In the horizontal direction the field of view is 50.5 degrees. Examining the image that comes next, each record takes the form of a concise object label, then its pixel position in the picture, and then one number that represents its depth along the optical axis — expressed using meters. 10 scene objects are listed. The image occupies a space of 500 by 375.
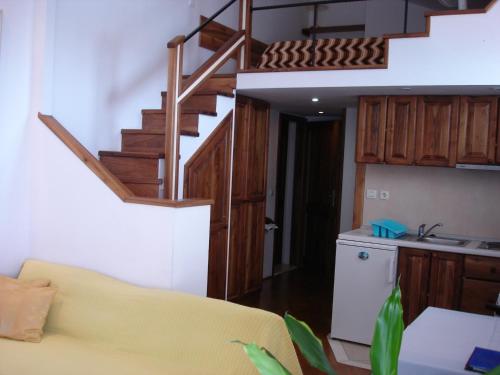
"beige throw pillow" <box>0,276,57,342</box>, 2.99
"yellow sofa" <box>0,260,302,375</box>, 2.64
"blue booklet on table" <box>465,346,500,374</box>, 1.77
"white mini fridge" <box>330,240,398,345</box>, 4.39
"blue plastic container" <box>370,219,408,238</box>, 4.61
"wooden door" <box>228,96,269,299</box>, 5.38
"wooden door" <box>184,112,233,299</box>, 4.61
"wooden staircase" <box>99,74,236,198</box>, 3.82
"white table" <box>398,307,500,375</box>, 1.84
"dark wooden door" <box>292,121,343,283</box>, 7.29
